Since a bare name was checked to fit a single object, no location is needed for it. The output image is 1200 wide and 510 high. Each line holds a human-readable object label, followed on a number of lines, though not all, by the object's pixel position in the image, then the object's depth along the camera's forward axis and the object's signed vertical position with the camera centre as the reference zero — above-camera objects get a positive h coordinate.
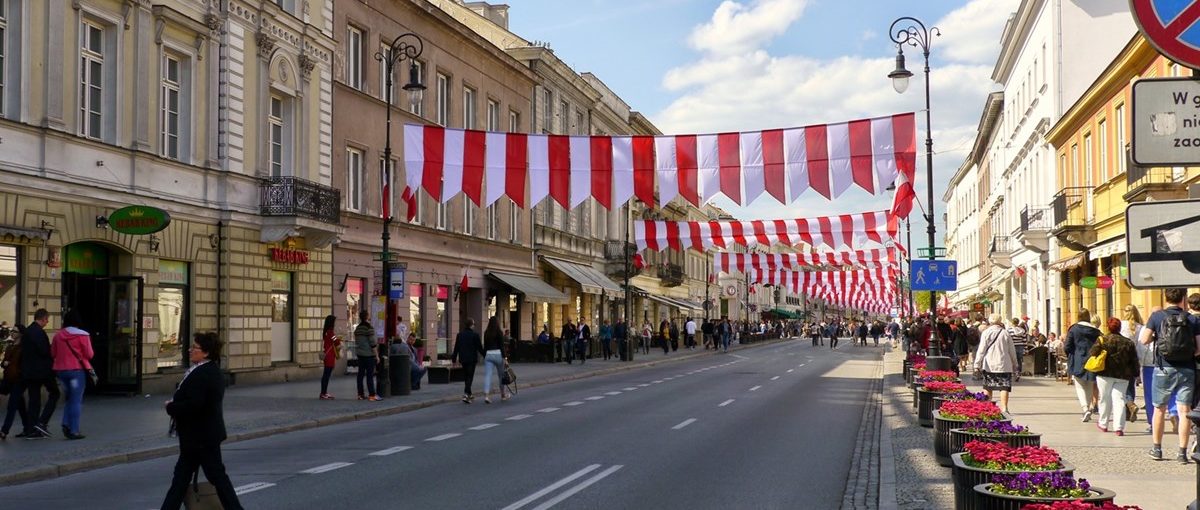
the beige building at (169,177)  19.09 +2.65
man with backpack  11.22 -0.39
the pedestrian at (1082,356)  16.26 -0.70
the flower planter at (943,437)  11.27 -1.31
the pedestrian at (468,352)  21.62 -0.84
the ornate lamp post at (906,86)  25.42 +5.02
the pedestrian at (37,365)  14.16 -0.69
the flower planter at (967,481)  7.36 -1.16
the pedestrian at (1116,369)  14.40 -0.78
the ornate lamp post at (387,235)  22.80 +1.57
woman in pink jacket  14.40 -0.68
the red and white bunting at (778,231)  40.44 +2.89
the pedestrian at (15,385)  14.27 -0.96
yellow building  24.45 +2.89
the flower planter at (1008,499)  6.51 -1.13
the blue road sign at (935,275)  26.17 +0.79
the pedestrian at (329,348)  21.33 -0.73
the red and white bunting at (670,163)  21.20 +2.86
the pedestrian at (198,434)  7.83 -0.86
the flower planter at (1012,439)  9.96 -1.16
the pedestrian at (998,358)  18.38 -0.83
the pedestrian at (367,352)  21.53 -0.82
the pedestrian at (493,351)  21.91 -0.81
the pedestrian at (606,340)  44.10 -1.21
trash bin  22.59 -1.27
